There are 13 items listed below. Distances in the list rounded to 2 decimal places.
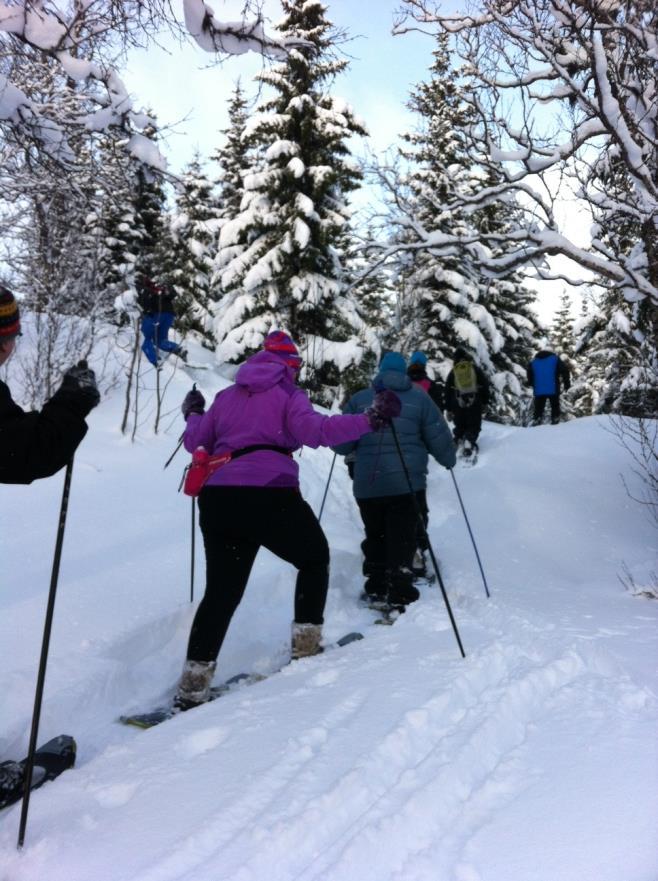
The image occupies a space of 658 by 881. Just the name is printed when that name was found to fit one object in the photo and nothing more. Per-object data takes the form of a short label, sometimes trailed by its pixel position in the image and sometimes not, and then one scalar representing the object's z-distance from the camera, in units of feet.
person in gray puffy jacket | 16.44
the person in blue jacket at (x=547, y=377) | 42.75
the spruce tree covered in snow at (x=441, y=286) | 63.62
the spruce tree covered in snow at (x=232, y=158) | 80.02
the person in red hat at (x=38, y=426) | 6.89
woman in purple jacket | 10.73
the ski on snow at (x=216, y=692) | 10.12
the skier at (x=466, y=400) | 36.86
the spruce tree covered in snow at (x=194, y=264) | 75.20
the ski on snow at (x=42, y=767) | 7.73
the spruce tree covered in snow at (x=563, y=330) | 127.24
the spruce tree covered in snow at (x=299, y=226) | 53.11
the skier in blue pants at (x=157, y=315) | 33.88
